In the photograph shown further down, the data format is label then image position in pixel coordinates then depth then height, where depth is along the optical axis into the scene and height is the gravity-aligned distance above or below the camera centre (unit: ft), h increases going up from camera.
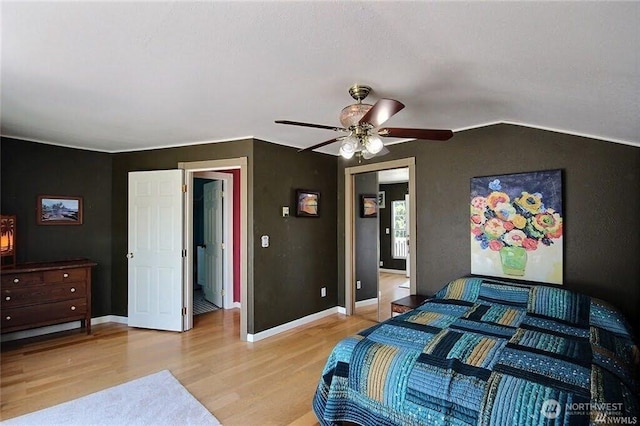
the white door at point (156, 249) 12.96 -1.41
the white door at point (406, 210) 25.41 +0.32
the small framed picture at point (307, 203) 13.85 +0.53
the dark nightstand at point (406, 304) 10.68 -3.07
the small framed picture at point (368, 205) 16.52 +0.50
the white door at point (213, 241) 16.44 -1.37
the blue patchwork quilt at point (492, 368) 4.86 -2.74
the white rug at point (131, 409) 7.18 -4.62
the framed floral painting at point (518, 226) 9.70 -0.38
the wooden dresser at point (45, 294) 11.07 -2.87
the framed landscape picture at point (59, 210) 12.96 +0.25
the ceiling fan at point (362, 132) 6.95 +1.82
